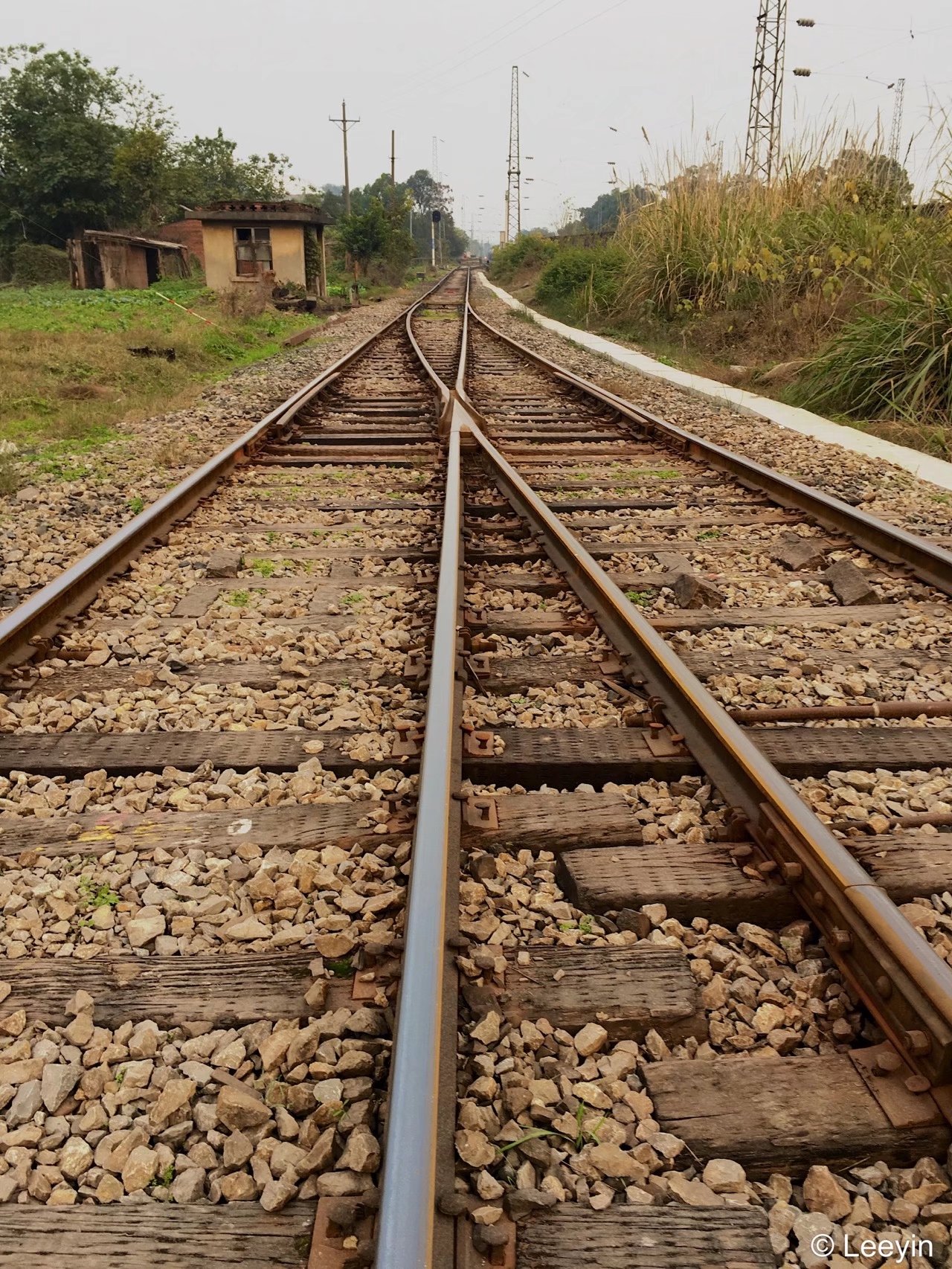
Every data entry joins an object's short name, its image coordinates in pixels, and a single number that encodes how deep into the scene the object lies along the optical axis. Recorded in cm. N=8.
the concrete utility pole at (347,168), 4639
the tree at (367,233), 3825
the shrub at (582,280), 1789
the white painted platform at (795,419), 637
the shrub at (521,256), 3888
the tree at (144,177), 4769
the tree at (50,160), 4803
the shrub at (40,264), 4219
